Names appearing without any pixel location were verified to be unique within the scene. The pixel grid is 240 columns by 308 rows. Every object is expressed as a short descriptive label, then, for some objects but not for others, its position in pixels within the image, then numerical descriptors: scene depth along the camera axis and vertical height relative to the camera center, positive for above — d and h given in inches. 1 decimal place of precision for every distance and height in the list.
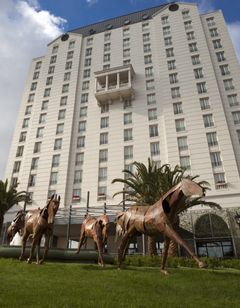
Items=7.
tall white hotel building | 1466.5 +938.5
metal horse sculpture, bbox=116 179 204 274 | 363.1 +79.4
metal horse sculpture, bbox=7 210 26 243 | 634.2 +103.3
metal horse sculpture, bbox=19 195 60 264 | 468.4 +81.9
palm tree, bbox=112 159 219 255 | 980.4 +297.8
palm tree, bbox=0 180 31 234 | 1171.3 +310.0
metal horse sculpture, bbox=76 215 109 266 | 505.4 +79.2
